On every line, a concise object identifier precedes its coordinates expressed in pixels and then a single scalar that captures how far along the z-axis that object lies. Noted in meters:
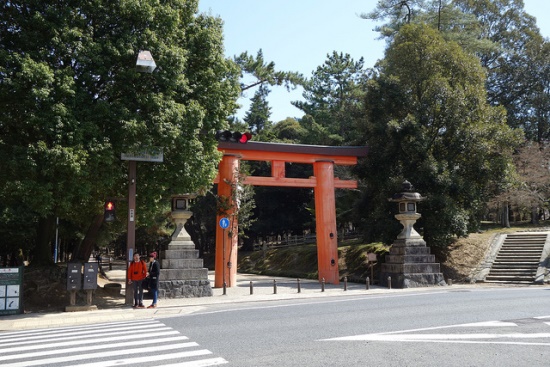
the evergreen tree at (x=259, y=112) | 56.08
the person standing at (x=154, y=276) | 15.16
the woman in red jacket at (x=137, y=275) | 14.83
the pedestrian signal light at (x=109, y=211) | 14.95
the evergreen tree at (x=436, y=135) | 23.19
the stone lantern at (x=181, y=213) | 18.55
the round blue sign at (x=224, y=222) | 19.12
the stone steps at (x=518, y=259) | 22.59
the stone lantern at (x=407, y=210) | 21.44
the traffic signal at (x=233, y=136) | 14.71
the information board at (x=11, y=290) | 13.78
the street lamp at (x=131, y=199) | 14.88
